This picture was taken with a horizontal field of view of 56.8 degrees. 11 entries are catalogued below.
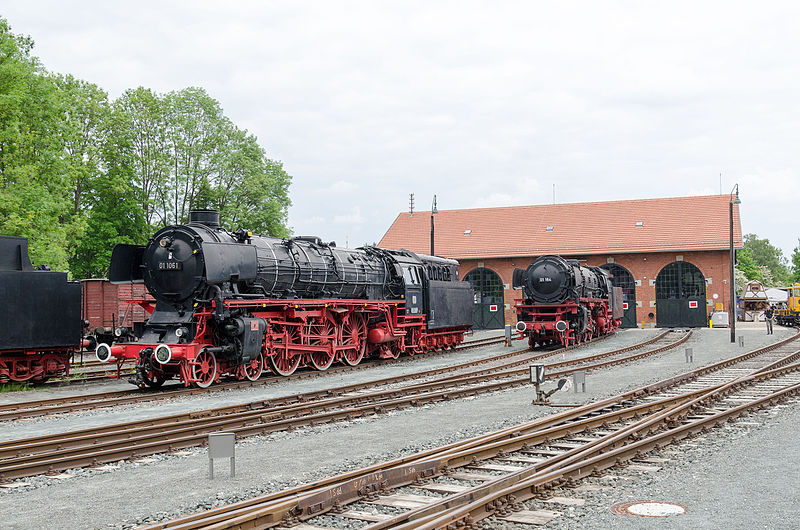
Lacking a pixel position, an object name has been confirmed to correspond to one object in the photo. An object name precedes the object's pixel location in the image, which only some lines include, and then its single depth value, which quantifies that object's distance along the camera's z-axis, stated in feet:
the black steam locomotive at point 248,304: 49.52
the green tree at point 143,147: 129.80
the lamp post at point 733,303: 89.59
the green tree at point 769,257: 387.55
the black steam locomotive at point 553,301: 83.46
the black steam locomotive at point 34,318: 50.42
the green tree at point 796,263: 257.55
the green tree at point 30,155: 78.07
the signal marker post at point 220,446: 24.72
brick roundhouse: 136.36
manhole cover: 20.30
